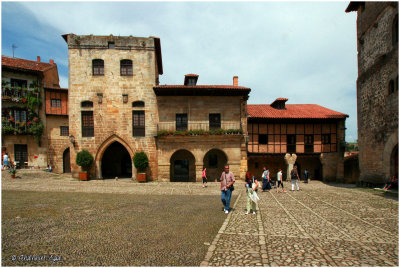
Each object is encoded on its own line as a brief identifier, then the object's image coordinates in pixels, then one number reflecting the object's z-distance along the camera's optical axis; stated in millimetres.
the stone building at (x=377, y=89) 13424
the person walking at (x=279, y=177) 14038
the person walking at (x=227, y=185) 8125
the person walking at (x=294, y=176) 14021
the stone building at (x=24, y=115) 20547
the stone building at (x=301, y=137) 21844
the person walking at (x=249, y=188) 8031
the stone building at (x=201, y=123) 19047
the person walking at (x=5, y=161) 18778
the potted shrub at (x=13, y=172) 16719
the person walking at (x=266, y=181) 14110
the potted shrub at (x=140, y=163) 18516
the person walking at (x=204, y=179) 17116
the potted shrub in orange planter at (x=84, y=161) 18328
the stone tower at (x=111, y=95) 19312
